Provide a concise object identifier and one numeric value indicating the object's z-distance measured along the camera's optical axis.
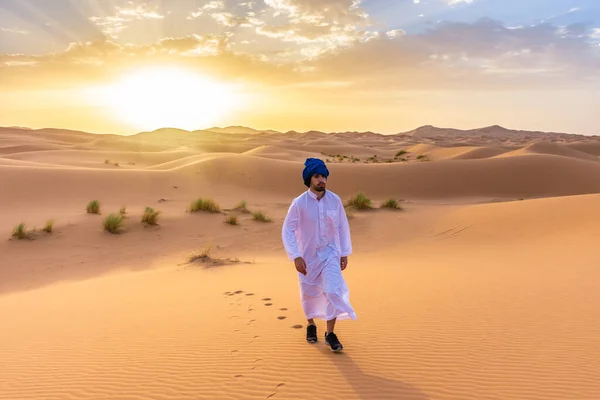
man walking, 4.49
